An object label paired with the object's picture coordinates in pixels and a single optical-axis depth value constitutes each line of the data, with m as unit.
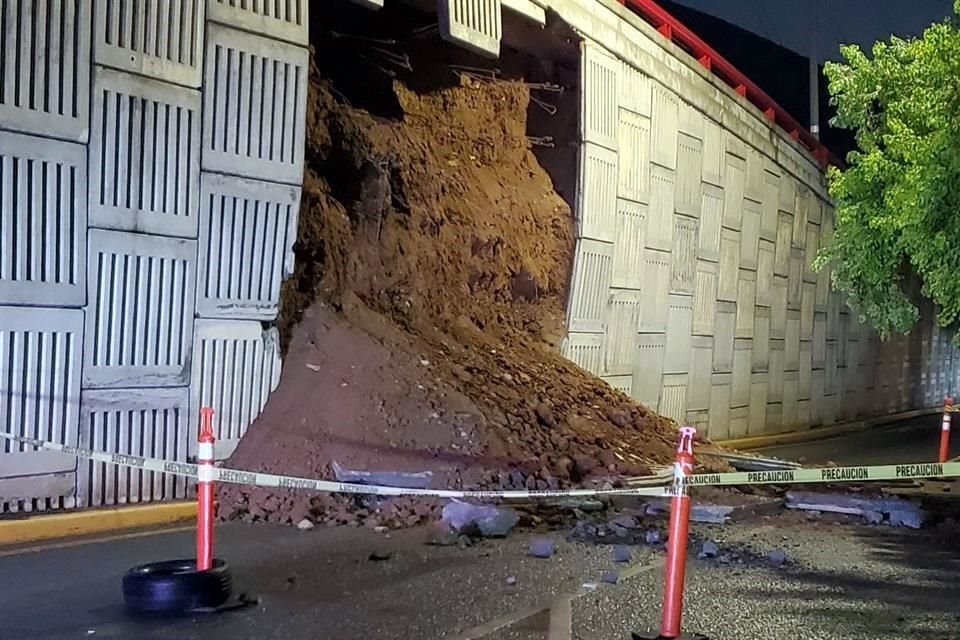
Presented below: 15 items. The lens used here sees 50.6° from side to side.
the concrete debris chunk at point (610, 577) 6.92
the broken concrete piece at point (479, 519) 8.33
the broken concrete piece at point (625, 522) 8.86
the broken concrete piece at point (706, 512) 9.61
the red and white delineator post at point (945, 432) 15.21
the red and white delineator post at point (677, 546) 4.86
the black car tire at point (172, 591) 5.81
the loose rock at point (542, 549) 7.64
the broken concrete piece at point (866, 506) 10.01
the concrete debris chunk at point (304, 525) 8.46
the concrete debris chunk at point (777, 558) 7.79
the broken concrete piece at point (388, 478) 9.04
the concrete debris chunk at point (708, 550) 7.93
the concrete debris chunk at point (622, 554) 7.63
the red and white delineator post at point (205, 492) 5.79
